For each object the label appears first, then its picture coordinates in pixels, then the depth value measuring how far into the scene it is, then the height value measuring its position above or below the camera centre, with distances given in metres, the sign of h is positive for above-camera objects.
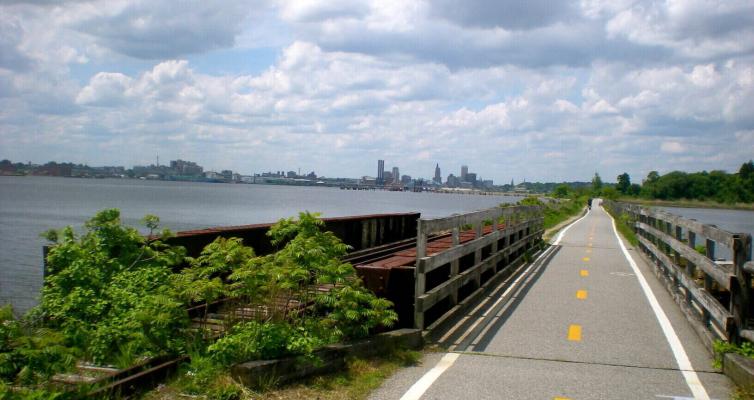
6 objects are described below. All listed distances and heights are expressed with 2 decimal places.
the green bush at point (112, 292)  6.71 -1.26
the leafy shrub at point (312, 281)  7.01 -1.07
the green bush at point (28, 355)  5.69 -1.58
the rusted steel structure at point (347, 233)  9.96 -1.03
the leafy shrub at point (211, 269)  6.86 -1.01
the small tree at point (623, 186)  195.50 +1.11
